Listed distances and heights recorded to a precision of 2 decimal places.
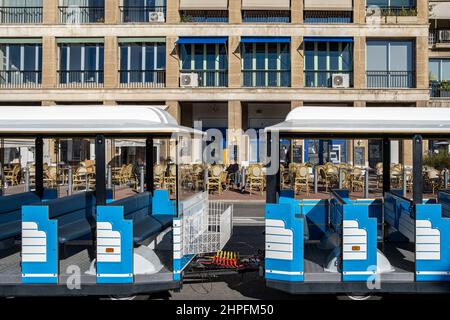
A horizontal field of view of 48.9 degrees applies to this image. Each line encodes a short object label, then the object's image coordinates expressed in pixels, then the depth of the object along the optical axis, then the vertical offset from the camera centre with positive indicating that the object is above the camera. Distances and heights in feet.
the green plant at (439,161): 73.15 +0.87
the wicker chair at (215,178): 65.21 -1.43
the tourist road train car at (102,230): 18.40 -2.70
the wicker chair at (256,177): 66.95 -1.34
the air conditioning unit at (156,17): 97.60 +29.81
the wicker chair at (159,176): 60.29 -1.10
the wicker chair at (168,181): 51.35 -1.48
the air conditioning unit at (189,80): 96.99 +17.12
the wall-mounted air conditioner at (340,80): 96.53 +16.99
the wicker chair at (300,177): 64.54 -1.33
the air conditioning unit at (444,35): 115.44 +30.80
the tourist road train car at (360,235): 18.51 -2.58
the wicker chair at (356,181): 66.85 -1.89
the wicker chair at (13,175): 75.02 -1.18
